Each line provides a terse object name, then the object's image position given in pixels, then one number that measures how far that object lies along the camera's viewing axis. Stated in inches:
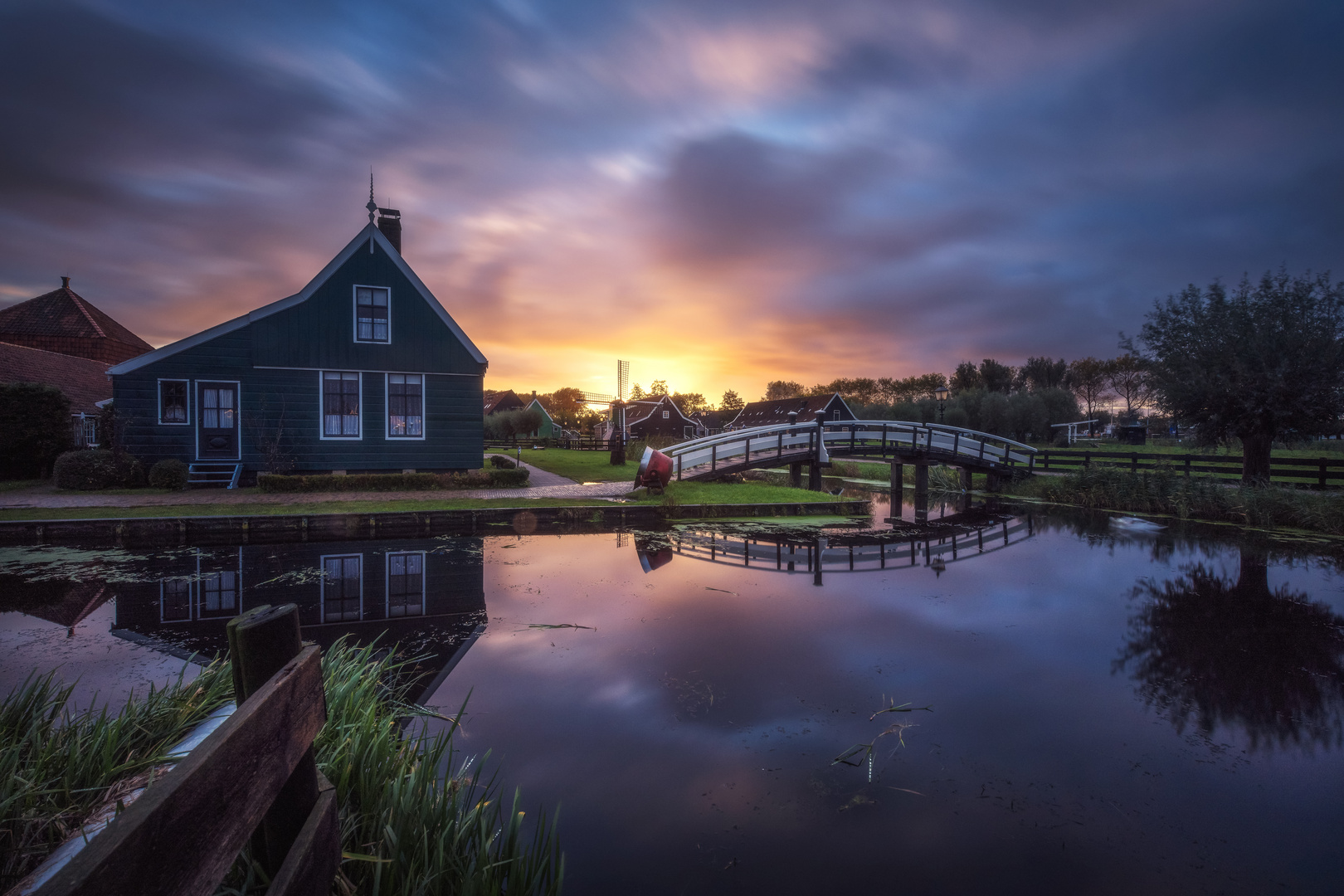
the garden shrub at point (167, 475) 618.2
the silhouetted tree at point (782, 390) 5118.1
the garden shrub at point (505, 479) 697.0
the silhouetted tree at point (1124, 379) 3358.8
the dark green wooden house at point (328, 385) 657.6
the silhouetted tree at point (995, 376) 2960.1
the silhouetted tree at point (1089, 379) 3612.2
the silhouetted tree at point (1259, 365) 628.4
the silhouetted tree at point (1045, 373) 3240.7
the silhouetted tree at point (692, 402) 5350.4
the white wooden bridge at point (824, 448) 772.0
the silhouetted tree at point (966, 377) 3110.2
